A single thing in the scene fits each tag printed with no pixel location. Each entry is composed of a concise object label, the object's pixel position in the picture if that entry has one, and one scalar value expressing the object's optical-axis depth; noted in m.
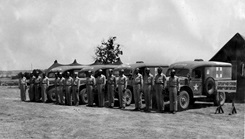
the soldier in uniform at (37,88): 19.35
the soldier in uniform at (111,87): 15.95
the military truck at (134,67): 17.98
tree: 57.05
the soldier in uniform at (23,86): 20.41
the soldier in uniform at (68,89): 17.20
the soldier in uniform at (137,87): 14.82
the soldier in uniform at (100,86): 16.36
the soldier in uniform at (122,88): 15.38
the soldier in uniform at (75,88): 16.95
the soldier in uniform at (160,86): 13.98
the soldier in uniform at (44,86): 18.84
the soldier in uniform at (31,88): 19.73
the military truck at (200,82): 15.11
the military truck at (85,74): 17.84
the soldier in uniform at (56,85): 17.86
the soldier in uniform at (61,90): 17.55
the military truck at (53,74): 19.13
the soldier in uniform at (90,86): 16.55
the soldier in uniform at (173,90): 13.84
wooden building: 24.09
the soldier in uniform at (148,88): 14.43
